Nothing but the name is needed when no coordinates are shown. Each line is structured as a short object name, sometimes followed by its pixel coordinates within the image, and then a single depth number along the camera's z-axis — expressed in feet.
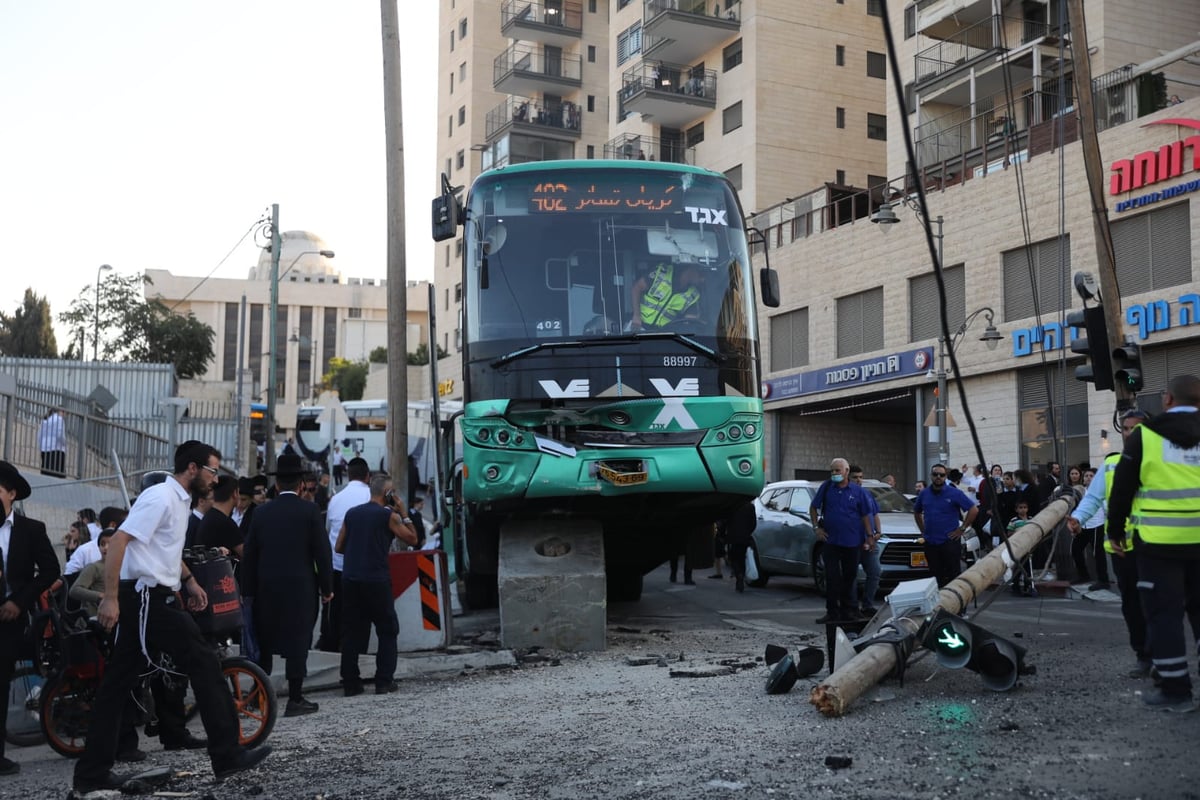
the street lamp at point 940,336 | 90.68
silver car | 56.39
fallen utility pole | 24.98
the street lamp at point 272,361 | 125.70
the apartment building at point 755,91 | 146.00
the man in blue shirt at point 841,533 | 43.93
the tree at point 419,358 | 257.92
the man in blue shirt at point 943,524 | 48.60
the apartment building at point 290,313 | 420.36
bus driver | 39.50
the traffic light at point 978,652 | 26.89
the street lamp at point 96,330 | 189.26
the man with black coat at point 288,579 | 30.14
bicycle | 25.81
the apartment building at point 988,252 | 85.51
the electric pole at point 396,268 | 54.19
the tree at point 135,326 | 188.85
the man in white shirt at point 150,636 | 22.31
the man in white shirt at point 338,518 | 38.78
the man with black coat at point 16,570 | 25.84
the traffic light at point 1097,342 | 50.39
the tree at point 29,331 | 228.74
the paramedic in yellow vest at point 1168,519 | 23.99
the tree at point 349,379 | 297.33
